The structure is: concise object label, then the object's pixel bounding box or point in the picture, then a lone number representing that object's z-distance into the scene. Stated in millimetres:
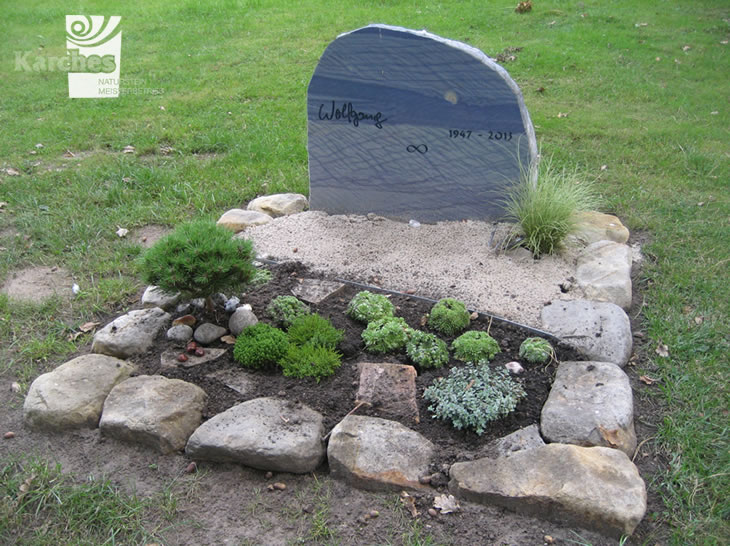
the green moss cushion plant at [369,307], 3682
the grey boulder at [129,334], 3572
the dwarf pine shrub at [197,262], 3258
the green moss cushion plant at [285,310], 3654
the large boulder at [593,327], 3420
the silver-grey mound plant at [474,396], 2973
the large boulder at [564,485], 2490
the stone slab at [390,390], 3068
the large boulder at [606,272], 3910
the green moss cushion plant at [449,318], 3602
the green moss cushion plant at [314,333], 3432
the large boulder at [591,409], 2854
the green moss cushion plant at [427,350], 3350
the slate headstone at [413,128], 4223
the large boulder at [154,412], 2951
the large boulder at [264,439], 2791
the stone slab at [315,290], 3908
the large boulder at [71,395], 3096
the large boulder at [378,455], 2727
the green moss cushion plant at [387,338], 3465
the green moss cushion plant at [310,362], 3277
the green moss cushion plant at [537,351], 3373
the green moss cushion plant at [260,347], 3320
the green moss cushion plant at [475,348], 3367
